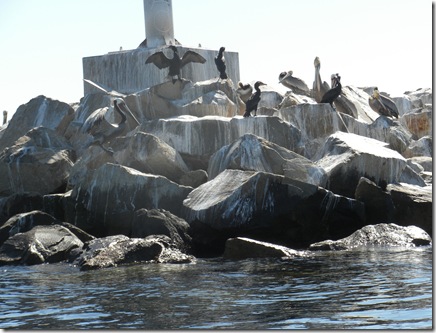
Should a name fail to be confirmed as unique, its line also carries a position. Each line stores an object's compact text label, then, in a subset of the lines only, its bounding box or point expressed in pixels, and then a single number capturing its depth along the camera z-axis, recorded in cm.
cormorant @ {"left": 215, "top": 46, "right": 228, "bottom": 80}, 2364
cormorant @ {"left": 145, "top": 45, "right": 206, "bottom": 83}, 2330
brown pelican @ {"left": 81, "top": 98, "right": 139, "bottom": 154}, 1986
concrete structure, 2583
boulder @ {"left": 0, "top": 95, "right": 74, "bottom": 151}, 2325
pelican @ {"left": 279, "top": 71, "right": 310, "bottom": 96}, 2730
